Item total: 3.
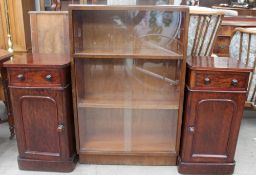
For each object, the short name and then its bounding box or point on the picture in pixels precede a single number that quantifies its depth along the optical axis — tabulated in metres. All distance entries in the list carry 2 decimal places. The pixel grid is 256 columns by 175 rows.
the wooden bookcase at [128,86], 1.71
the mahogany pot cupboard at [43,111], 1.61
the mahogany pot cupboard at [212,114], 1.60
